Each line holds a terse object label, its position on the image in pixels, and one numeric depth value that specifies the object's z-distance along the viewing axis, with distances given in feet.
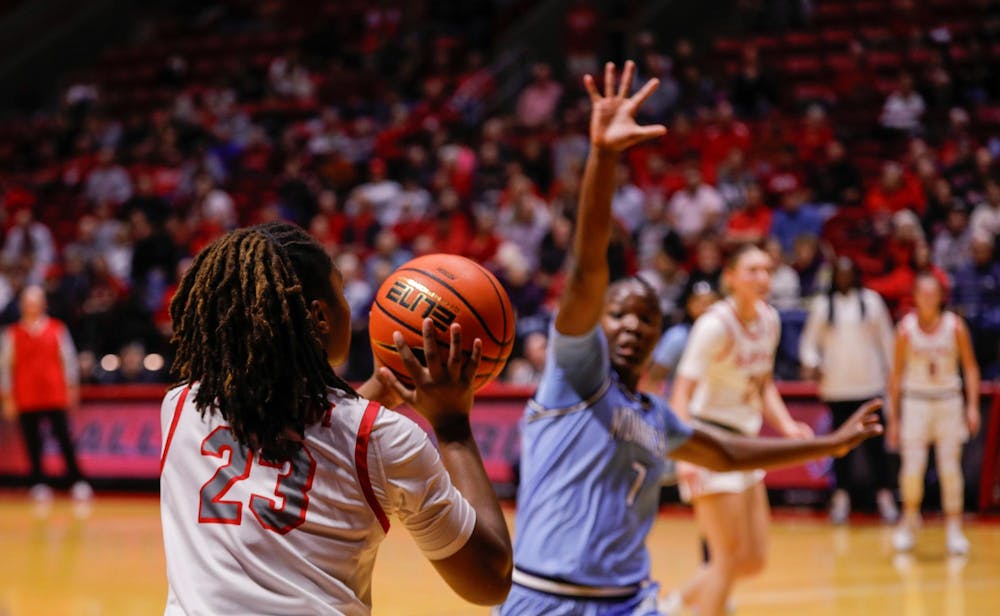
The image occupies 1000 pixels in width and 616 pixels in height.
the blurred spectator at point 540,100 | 56.34
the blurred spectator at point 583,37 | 60.23
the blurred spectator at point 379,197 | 52.37
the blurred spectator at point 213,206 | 54.39
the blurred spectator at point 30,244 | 58.18
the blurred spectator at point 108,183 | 62.90
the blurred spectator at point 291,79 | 65.51
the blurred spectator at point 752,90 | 50.98
